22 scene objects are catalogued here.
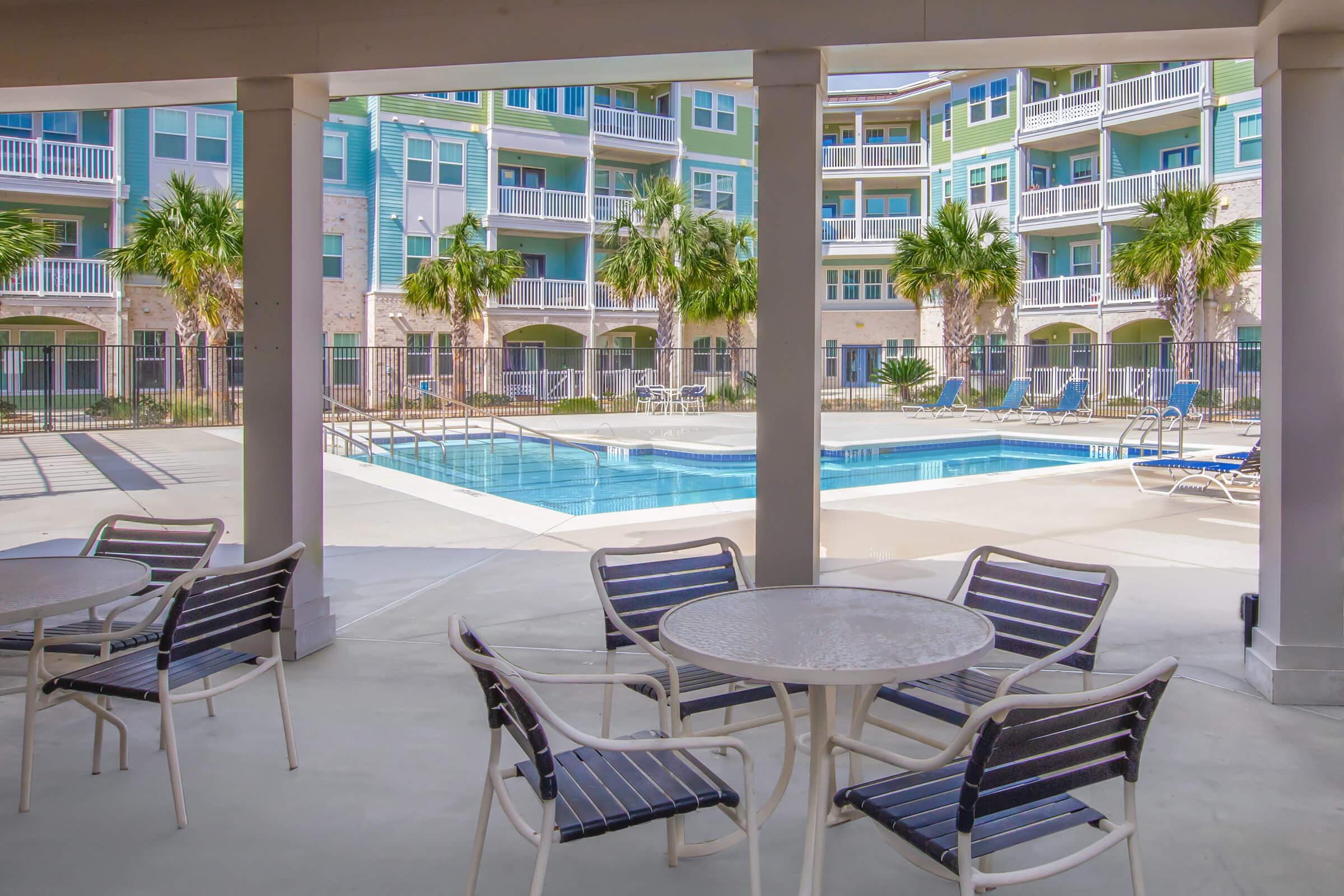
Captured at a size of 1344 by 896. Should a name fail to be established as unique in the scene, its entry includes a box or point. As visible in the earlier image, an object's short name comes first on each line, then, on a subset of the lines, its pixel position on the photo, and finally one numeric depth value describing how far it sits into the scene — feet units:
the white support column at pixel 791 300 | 14.88
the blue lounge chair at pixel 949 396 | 76.54
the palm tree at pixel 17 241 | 50.65
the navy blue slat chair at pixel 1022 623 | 10.67
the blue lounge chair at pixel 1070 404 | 69.31
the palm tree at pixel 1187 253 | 71.10
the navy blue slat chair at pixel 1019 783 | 6.99
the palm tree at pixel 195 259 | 66.03
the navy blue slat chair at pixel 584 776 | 7.50
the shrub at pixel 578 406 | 81.30
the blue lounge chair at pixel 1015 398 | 72.90
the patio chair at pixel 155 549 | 13.71
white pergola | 14.43
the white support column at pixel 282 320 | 16.33
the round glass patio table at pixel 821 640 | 8.46
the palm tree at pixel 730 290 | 83.10
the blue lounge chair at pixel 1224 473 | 33.06
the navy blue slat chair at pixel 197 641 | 10.59
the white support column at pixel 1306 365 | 14.32
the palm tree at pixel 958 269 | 83.15
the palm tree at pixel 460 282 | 77.71
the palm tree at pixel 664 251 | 80.89
